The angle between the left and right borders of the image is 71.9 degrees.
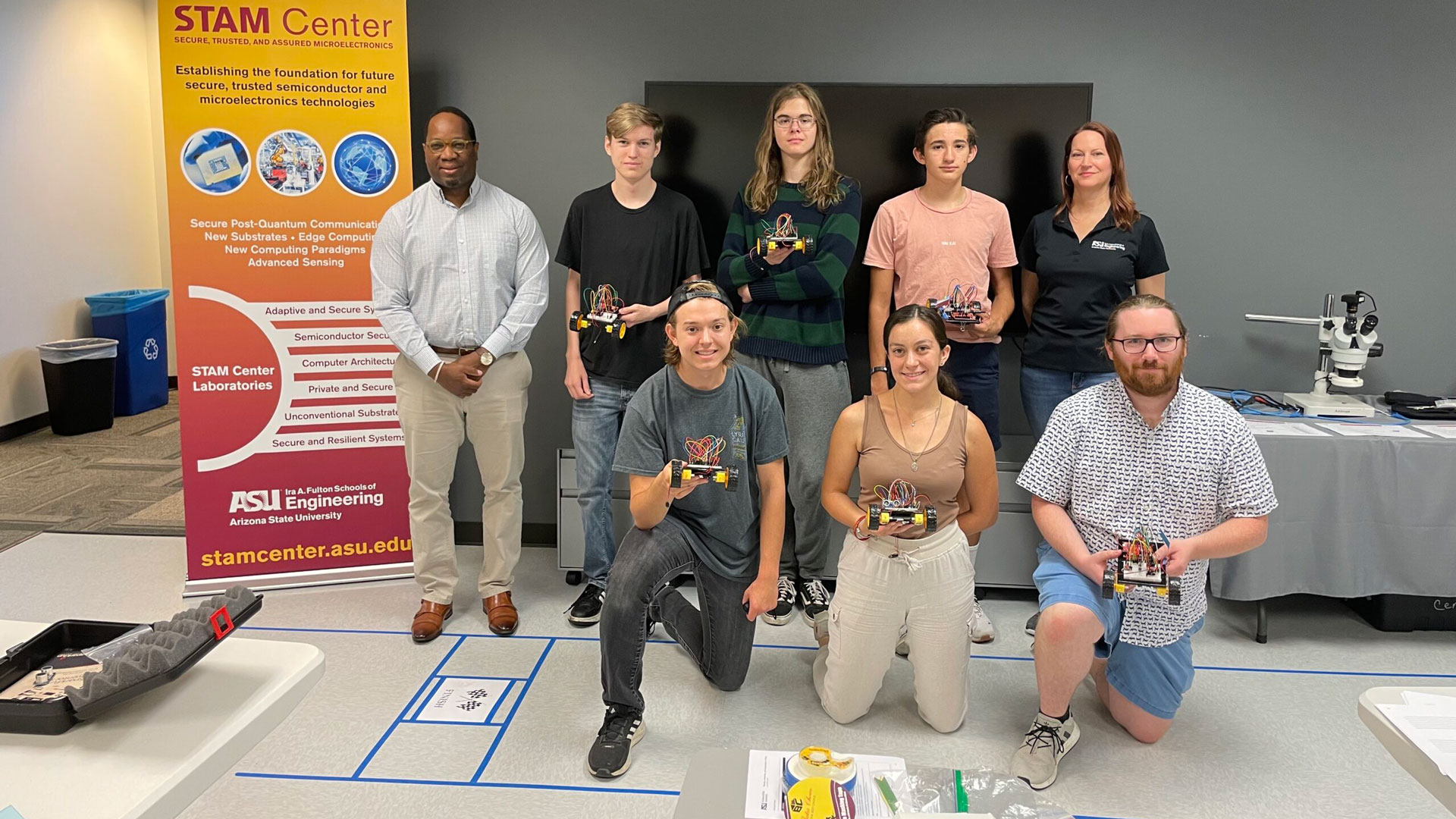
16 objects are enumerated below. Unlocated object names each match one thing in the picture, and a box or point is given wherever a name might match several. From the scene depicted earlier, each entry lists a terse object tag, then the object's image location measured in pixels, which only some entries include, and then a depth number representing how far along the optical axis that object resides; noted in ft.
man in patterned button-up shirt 8.25
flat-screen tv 12.35
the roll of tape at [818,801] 4.52
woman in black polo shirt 10.97
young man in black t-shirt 11.56
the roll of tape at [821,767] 4.78
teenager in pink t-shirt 11.09
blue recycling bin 21.68
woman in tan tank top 8.82
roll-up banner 11.66
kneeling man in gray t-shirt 8.54
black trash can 19.80
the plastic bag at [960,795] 4.63
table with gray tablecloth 10.79
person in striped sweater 11.04
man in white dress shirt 10.76
